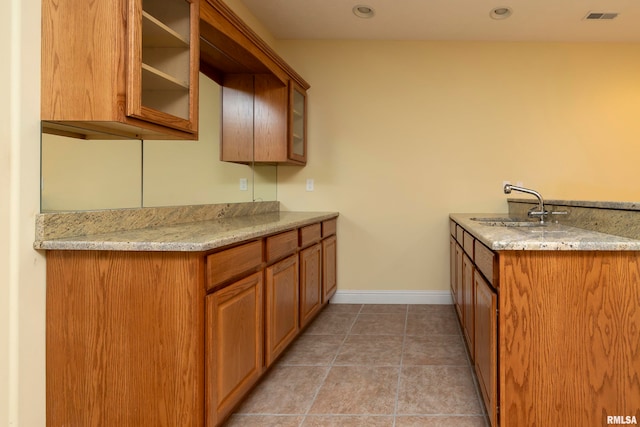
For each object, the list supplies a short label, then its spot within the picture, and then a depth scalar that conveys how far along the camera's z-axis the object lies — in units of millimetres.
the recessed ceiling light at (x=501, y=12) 3260
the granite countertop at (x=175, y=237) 1498
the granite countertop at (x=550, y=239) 1513
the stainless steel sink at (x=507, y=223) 2503
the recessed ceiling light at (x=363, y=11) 3309
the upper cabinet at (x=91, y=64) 1561
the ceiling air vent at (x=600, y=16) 3297
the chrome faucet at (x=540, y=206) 2461
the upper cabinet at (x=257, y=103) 2929
